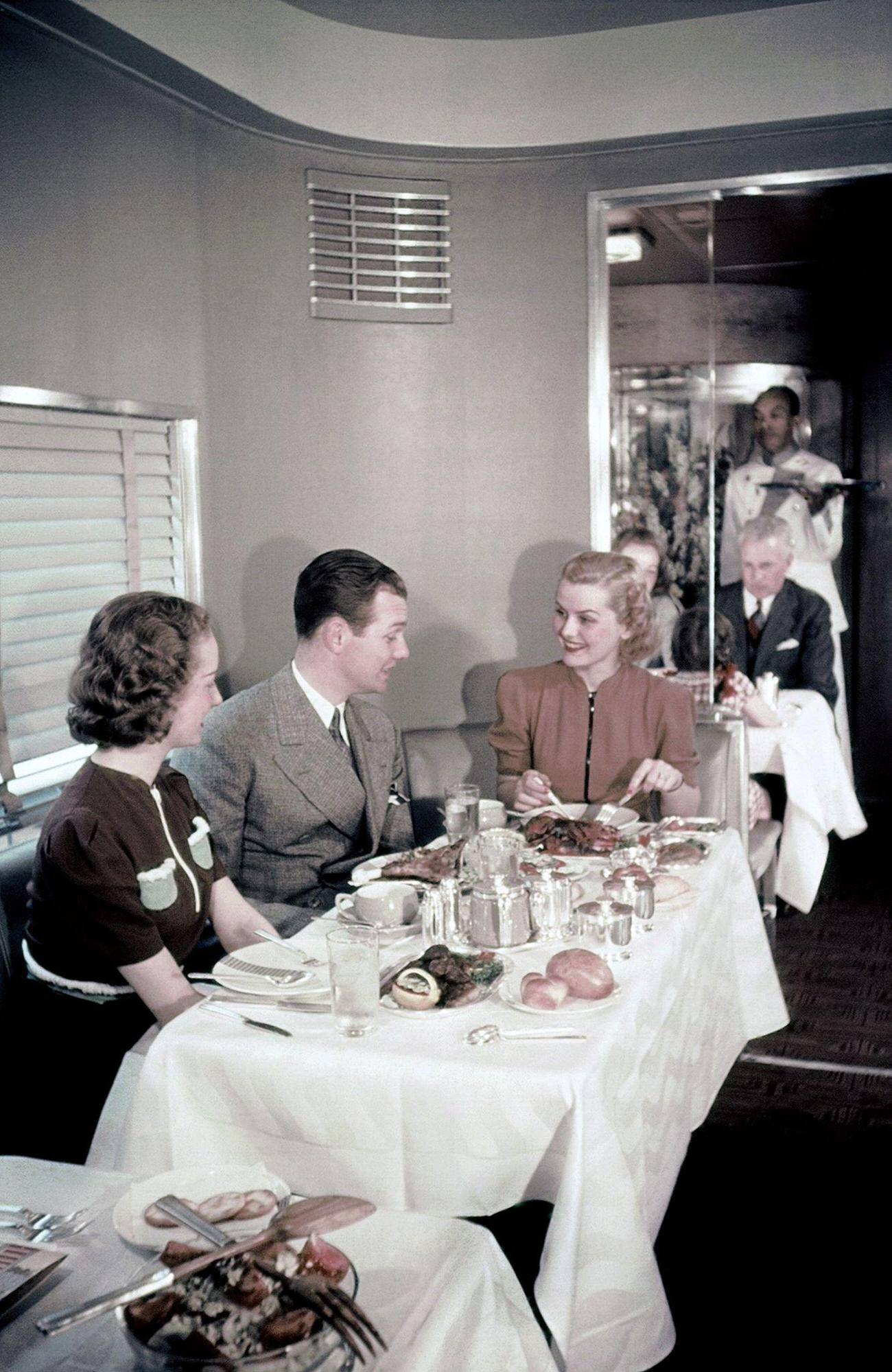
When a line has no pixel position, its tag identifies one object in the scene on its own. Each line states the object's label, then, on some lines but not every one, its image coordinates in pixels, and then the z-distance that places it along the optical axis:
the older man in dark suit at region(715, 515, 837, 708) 5.23
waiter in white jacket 5.80
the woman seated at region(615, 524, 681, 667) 4.14
